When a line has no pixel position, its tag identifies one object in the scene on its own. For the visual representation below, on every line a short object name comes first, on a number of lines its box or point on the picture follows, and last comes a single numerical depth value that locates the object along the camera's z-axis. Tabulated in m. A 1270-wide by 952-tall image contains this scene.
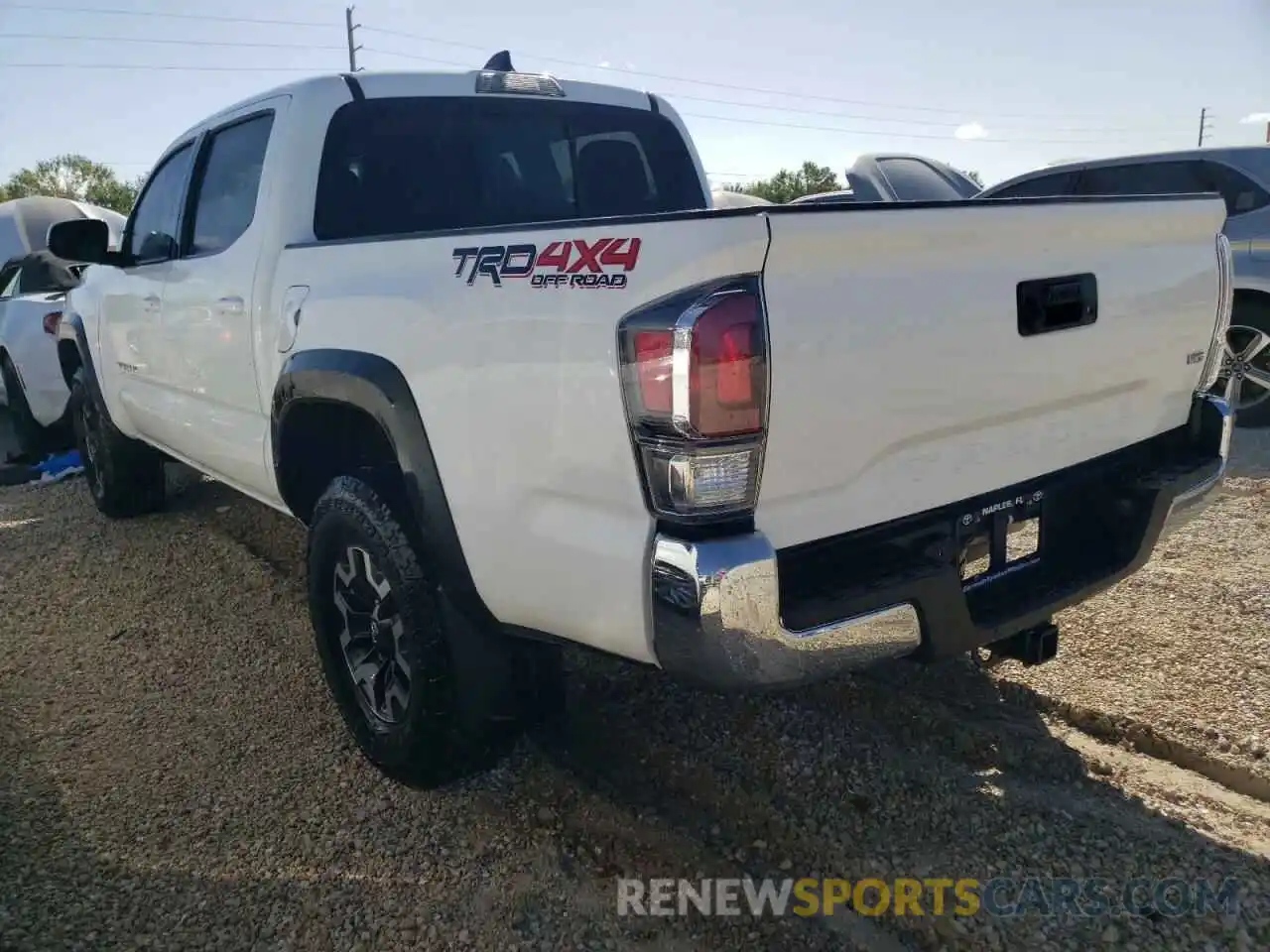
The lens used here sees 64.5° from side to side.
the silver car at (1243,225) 6.37
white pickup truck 1.89
